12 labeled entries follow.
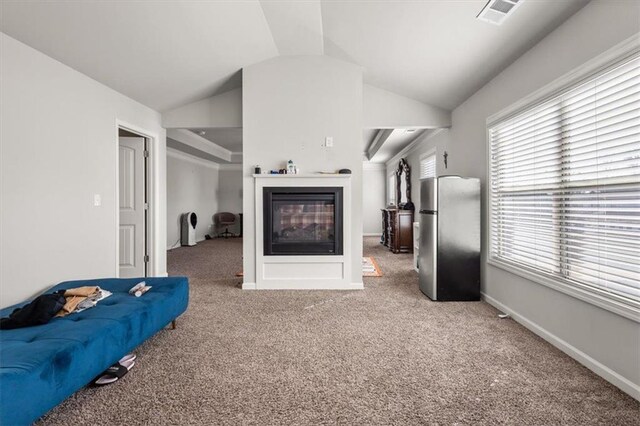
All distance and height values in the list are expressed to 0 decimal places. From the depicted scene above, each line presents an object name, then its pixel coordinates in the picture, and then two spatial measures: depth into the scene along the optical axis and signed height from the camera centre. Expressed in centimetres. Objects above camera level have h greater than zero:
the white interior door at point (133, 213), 425 +1
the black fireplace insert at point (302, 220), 388 -10
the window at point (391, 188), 880 +71
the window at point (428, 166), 575 +89
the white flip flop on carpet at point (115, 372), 182 -97
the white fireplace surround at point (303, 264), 388 -64
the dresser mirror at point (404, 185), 679 +68
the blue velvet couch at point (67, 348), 127 -67
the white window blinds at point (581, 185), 179 +18
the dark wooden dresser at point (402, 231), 667 -40
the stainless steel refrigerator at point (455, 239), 342 -30
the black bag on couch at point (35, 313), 178 -59
